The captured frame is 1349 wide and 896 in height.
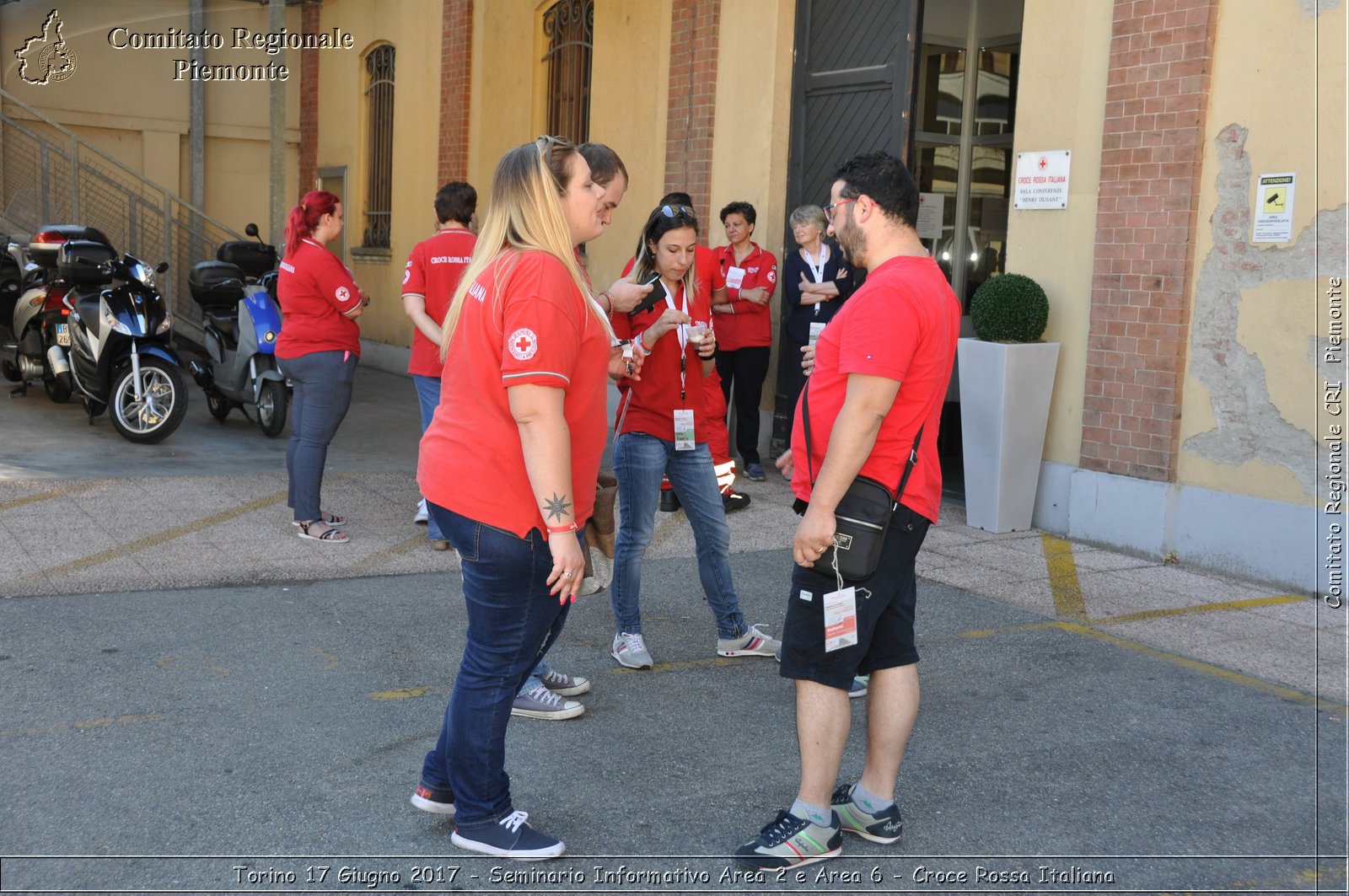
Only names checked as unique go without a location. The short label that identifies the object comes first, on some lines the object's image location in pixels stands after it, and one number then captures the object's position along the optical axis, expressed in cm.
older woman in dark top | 916
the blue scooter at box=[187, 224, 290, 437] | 1010
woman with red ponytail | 686
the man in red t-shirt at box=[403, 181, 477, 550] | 690
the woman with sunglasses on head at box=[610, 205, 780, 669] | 506
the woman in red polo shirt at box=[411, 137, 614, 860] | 323
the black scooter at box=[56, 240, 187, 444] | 944
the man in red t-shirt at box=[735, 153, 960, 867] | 336
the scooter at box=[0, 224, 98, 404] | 1025
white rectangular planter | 770
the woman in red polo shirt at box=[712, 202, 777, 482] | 952
